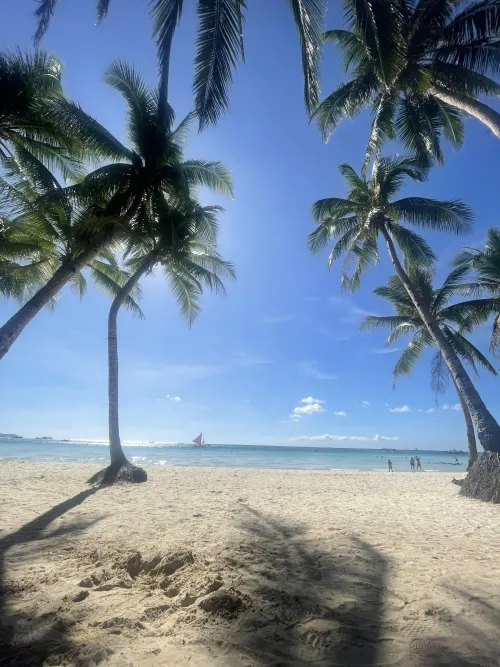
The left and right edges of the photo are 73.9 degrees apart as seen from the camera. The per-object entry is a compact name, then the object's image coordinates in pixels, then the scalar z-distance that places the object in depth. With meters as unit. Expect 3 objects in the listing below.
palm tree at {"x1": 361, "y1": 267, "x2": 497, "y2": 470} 15.39
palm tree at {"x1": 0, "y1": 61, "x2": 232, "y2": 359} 7.95
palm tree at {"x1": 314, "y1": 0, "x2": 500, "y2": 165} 6.25
